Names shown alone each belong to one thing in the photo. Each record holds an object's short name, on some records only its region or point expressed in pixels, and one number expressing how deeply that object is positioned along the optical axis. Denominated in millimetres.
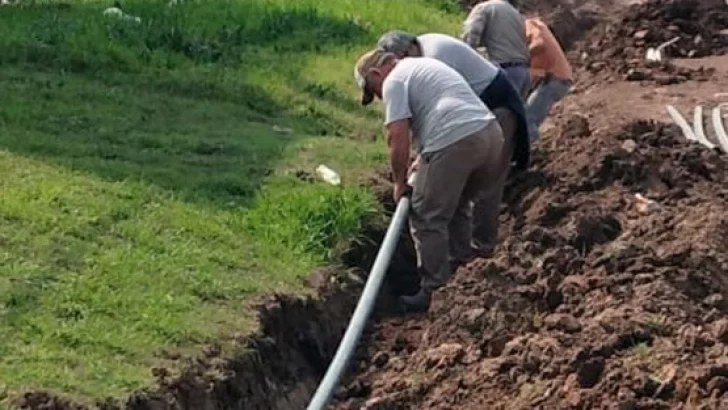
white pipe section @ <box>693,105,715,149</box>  13445
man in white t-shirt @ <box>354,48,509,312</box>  9398
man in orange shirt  12352
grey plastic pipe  7406
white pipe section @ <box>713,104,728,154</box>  13395
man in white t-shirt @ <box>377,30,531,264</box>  10383
